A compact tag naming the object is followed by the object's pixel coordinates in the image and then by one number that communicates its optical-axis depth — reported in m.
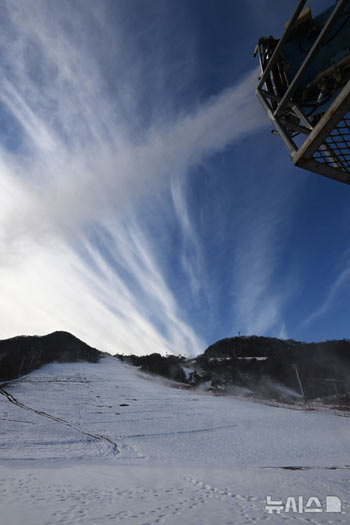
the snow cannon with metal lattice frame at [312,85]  2.10
